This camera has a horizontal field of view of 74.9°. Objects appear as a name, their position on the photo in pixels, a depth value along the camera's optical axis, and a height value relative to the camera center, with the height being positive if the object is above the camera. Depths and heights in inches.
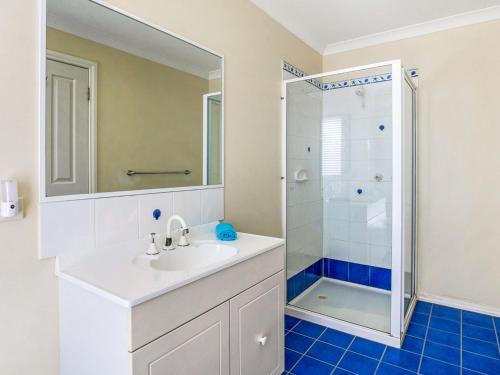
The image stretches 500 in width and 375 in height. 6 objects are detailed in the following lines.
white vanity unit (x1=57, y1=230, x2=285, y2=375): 40.6 -17.7
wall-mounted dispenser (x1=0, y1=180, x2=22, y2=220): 43.4 -1.4
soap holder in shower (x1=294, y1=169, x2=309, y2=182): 107.8 +4.2
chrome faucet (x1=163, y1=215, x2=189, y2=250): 60.7 -9.2
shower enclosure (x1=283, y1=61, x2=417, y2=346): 88.3 -3.2
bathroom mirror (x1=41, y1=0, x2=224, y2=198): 50.1 +15.3
